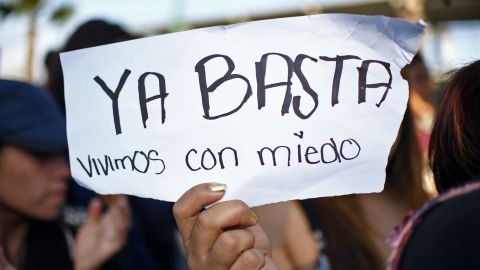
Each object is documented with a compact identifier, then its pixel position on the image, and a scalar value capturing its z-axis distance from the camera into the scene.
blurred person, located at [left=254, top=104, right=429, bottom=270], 1.72
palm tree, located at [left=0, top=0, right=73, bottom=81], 17.27
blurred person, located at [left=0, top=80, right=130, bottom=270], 1.62
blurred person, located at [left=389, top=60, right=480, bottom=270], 0.64
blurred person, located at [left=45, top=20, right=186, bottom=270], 1.93
